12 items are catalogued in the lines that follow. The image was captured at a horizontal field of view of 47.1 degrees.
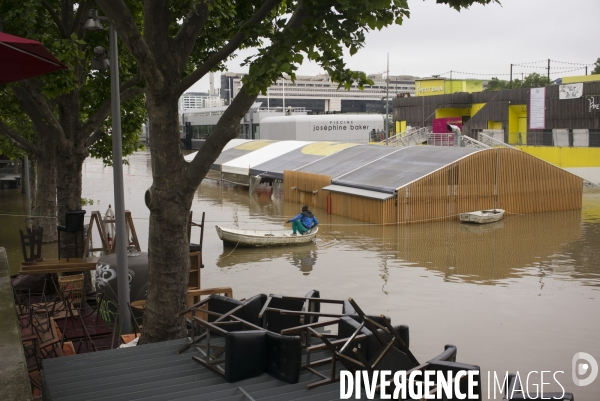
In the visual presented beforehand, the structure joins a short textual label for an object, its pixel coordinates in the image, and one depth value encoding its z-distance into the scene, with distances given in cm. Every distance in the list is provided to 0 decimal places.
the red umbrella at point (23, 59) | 641
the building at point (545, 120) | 4625
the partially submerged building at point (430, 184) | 3194
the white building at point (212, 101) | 16075
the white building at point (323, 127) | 7719
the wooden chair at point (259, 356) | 666
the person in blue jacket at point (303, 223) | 2694
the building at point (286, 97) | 18434
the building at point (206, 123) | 8694
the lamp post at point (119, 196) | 1187
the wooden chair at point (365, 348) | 670
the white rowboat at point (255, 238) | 2591
